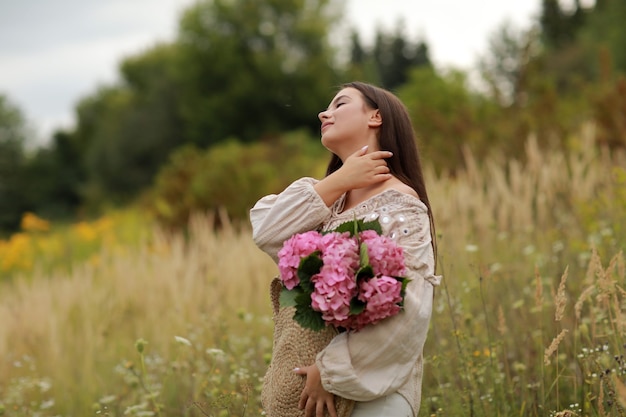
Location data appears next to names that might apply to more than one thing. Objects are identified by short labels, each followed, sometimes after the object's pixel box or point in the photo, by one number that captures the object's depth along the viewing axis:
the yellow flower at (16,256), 9.82
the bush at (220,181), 9.77
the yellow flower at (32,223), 11.28
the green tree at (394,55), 40.03
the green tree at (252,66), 29.28
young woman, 2.11
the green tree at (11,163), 30.16
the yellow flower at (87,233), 10.77
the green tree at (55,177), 33.25
